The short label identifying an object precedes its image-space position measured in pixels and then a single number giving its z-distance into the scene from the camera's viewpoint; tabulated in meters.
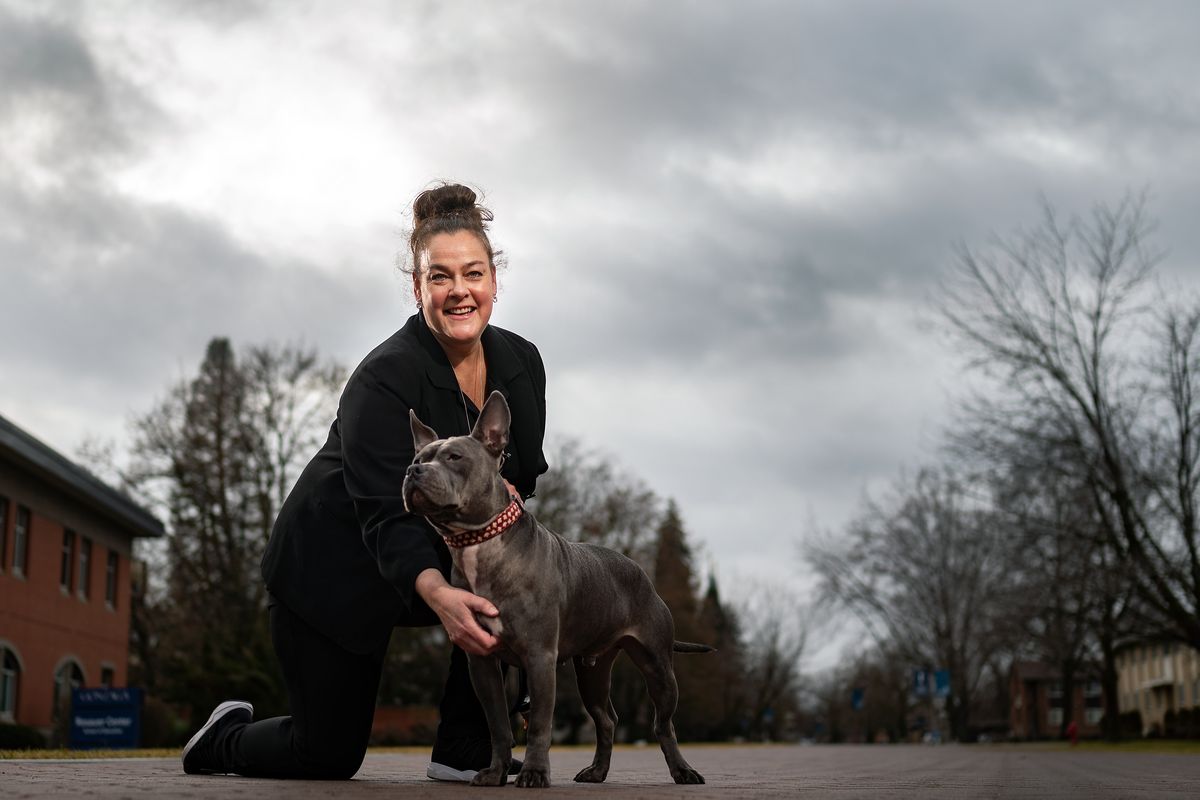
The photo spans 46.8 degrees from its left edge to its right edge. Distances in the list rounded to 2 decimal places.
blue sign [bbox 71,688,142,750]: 27.22
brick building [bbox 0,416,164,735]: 33.06
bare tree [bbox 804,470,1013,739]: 59.53
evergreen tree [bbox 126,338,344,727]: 43.53
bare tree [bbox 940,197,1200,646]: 32.91
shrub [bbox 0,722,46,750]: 27.62
